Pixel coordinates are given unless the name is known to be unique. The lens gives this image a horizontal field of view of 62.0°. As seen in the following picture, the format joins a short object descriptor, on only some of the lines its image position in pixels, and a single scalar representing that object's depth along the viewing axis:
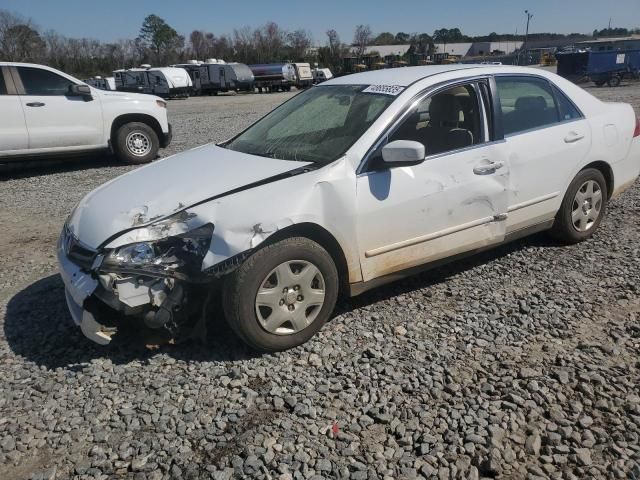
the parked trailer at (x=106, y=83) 38.58
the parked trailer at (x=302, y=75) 44.45
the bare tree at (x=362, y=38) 98.32
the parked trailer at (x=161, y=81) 36.09
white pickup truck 8.41
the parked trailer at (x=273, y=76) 42.72
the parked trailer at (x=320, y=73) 48.39
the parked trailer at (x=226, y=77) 40.59
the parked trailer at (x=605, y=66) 31.25
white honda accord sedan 3.00
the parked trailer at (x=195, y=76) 41.06
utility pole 60.83
